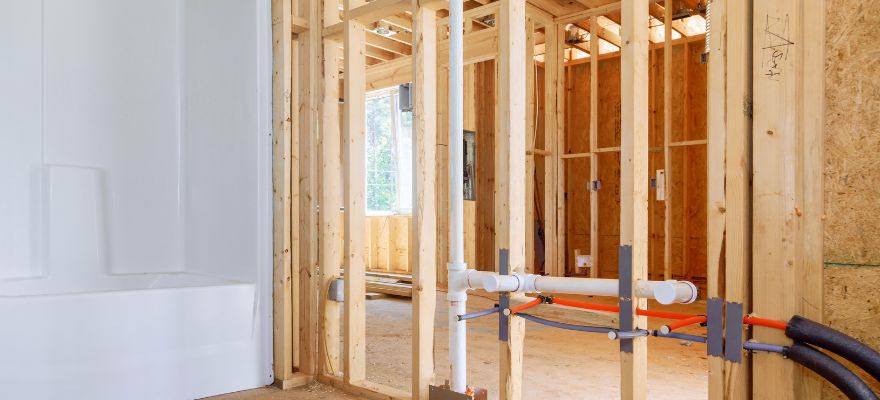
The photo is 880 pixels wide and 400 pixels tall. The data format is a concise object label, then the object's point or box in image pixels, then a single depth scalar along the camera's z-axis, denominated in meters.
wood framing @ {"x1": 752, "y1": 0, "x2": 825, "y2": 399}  1.54
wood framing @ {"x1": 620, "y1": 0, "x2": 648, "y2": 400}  1.81
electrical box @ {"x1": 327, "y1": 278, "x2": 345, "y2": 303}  2.98
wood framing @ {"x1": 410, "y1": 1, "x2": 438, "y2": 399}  2.54
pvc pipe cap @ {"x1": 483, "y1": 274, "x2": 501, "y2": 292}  2.04
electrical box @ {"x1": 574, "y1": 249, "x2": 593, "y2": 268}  6.58
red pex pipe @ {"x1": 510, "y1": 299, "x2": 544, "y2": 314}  2.05
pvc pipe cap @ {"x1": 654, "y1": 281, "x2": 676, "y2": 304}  1.67
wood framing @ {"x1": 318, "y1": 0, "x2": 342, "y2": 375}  2.99
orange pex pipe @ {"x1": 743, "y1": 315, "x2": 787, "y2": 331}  1.53
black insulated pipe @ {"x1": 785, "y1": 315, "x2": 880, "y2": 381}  1.38
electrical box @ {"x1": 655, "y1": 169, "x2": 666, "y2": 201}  5.90
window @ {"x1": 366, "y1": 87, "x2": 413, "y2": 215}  8.94
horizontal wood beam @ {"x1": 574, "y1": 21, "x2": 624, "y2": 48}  7.34
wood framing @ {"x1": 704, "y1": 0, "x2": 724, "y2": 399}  1.64
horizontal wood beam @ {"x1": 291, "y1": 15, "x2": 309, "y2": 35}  3.06
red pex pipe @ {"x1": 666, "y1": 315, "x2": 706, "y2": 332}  1.66
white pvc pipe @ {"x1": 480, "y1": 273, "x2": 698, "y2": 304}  1.69
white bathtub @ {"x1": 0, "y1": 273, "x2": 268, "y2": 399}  2.42
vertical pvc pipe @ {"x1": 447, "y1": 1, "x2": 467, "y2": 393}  2.26
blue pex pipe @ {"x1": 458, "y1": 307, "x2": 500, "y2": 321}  2.16
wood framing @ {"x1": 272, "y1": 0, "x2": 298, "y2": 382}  3.03
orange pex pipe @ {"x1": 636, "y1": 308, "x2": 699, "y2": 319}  1.72
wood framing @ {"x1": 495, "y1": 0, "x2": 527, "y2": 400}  2.15
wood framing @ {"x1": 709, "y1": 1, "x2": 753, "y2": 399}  1.62
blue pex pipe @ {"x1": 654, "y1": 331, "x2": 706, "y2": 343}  1.65
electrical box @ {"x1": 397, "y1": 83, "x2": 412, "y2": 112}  8.39
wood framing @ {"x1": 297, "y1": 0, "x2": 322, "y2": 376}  3.07
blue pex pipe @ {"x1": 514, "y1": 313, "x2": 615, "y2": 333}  1.82
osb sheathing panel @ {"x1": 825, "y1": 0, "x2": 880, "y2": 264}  1.49
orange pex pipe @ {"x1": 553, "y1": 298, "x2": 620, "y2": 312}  1.90
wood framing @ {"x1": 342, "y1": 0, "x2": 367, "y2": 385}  2.83
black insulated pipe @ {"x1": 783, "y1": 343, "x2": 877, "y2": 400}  1.35
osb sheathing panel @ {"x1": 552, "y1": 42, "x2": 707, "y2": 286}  6.77
